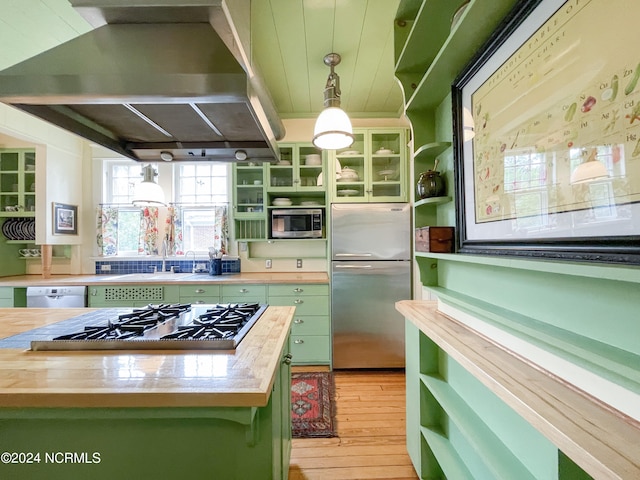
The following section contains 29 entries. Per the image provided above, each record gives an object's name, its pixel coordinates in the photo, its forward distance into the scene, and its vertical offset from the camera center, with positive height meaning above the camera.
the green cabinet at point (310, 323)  3.00 -0.79
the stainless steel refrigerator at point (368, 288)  2.98 -0.44
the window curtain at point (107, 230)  3.57 +0.22
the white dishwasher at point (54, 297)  2.93 -0.47
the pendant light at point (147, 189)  2.78 +0.55
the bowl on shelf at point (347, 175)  3.15 +0.75
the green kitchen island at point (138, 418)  0.77 -0.50
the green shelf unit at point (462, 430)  0.84 -0.66
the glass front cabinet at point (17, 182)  3.38 +0.80
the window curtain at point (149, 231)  3.55 +0.20
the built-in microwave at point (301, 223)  3.22 +0.25
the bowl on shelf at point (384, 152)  3.15 +1.00
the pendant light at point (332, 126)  1.79 +0.73
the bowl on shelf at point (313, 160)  3.28 +0.96
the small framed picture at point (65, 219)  3.28 +0.35
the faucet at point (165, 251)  3.57 -0.04
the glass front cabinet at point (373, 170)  3.13 +0.80
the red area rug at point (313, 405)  2.04 -1.26
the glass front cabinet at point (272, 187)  3.26 +0.67
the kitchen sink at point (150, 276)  3.05 -0.32
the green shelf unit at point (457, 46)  0.95 +0.76
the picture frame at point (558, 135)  0.60 +0.28
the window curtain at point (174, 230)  3.57 +0.21
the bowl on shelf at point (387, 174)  3.18 +0.76
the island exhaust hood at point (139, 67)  0.93 +0.59
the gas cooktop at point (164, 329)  1.08 -0.35
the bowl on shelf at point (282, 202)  3.28 +0.49
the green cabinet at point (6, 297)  2.94 -0.47
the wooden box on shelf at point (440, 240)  1.38 +0.02
